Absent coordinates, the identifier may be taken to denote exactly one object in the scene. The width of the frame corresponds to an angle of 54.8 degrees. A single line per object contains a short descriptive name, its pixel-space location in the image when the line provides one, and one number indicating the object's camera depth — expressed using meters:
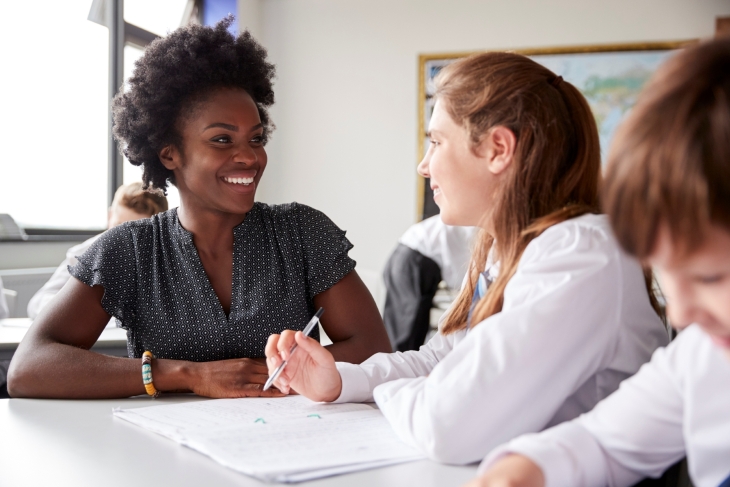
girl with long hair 0.88
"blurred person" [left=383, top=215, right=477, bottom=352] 3.59
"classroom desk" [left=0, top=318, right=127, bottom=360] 1.90
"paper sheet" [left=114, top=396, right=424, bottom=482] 0.85
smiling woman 1.55
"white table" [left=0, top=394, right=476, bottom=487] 0.83
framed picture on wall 5.12
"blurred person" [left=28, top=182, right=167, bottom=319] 3.16
